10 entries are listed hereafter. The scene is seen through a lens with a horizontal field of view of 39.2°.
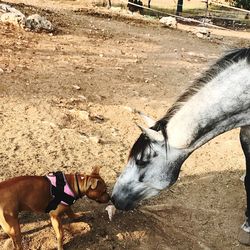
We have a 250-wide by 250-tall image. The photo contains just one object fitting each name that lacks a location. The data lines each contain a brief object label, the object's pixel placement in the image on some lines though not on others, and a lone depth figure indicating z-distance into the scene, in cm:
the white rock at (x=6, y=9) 833
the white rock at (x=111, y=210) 336
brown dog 277
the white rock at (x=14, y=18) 768
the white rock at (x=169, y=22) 1204
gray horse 264
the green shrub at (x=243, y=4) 1922
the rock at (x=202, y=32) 1109
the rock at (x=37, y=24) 772
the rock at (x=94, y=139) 439
